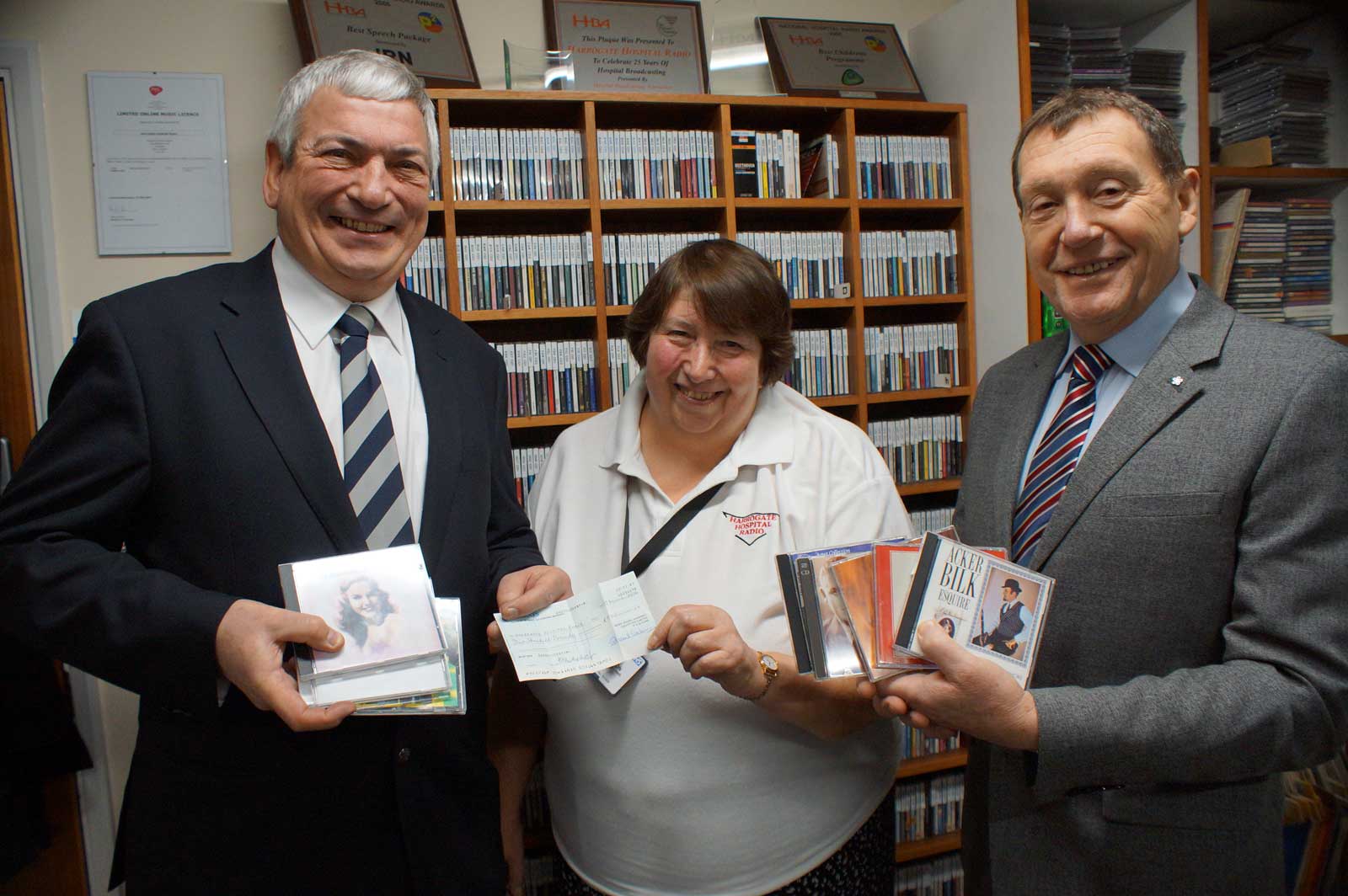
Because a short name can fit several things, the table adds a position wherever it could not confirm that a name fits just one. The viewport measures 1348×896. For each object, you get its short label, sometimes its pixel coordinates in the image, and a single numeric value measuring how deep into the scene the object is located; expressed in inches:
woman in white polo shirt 63.9
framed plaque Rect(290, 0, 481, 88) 102.9
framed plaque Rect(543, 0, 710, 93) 115.2
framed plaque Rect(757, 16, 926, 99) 124.3
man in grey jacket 48.3
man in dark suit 46.4
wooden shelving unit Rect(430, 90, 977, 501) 109.4
